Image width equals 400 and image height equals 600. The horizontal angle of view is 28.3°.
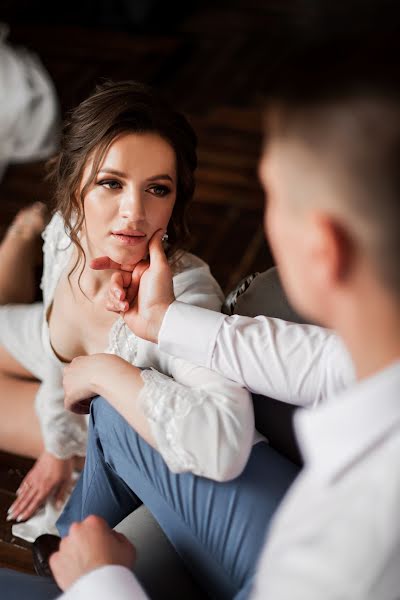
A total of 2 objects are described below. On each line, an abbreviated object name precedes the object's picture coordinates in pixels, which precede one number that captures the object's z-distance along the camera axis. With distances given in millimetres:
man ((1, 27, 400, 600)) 674
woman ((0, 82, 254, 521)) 1092
